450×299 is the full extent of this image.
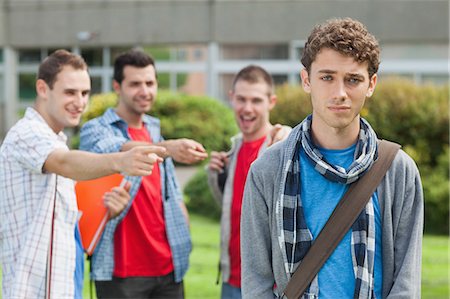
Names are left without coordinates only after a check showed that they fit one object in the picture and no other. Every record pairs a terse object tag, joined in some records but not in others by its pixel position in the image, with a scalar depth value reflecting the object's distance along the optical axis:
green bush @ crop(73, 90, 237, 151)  18.58
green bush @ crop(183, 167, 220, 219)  13.28
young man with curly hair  2.68
